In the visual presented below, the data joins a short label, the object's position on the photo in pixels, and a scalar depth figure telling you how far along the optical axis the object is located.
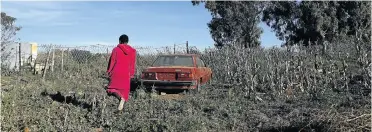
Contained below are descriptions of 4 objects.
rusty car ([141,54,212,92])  12.93
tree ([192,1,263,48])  40.91
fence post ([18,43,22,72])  17.33
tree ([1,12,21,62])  13.98
